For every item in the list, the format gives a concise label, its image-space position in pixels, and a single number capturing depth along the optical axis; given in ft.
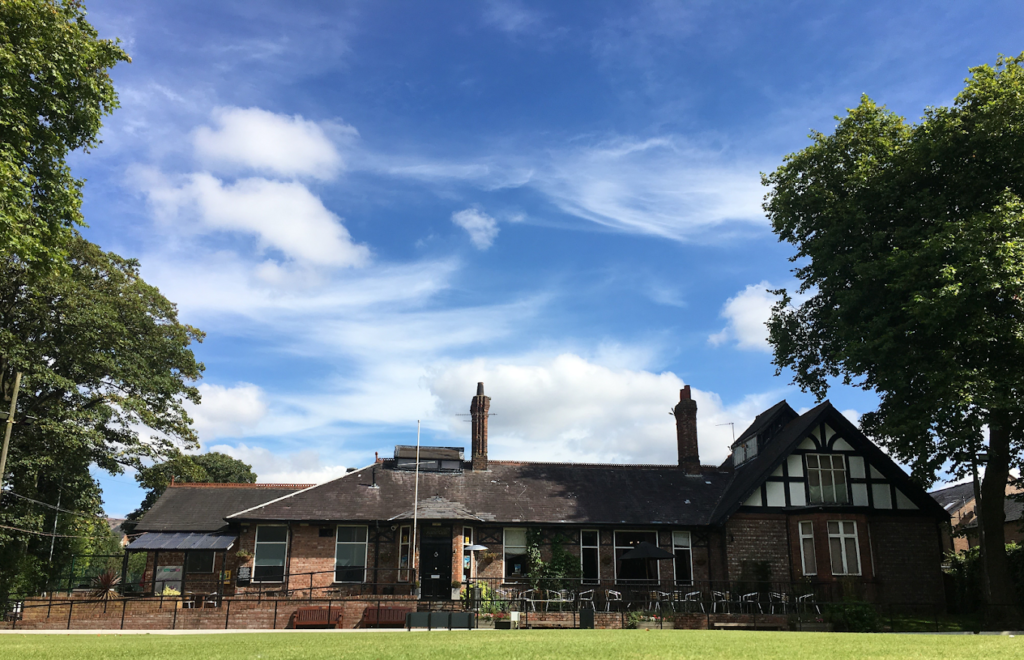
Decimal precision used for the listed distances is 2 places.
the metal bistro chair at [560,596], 78.49
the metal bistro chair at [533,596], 77.41
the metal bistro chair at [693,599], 75.00
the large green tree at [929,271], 62.69
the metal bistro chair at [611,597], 79.56
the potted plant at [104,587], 78.75
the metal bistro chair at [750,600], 75.92
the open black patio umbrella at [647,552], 78.54
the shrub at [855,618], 64.80
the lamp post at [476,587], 70.85
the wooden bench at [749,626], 68.33
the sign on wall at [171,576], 88.58
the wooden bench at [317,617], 68.39
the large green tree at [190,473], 94.02
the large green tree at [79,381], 81.82
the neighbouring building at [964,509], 129.38
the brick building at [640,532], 81.82
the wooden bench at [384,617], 68.13
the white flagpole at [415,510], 80.86
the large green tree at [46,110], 45.62
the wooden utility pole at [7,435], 65.93
